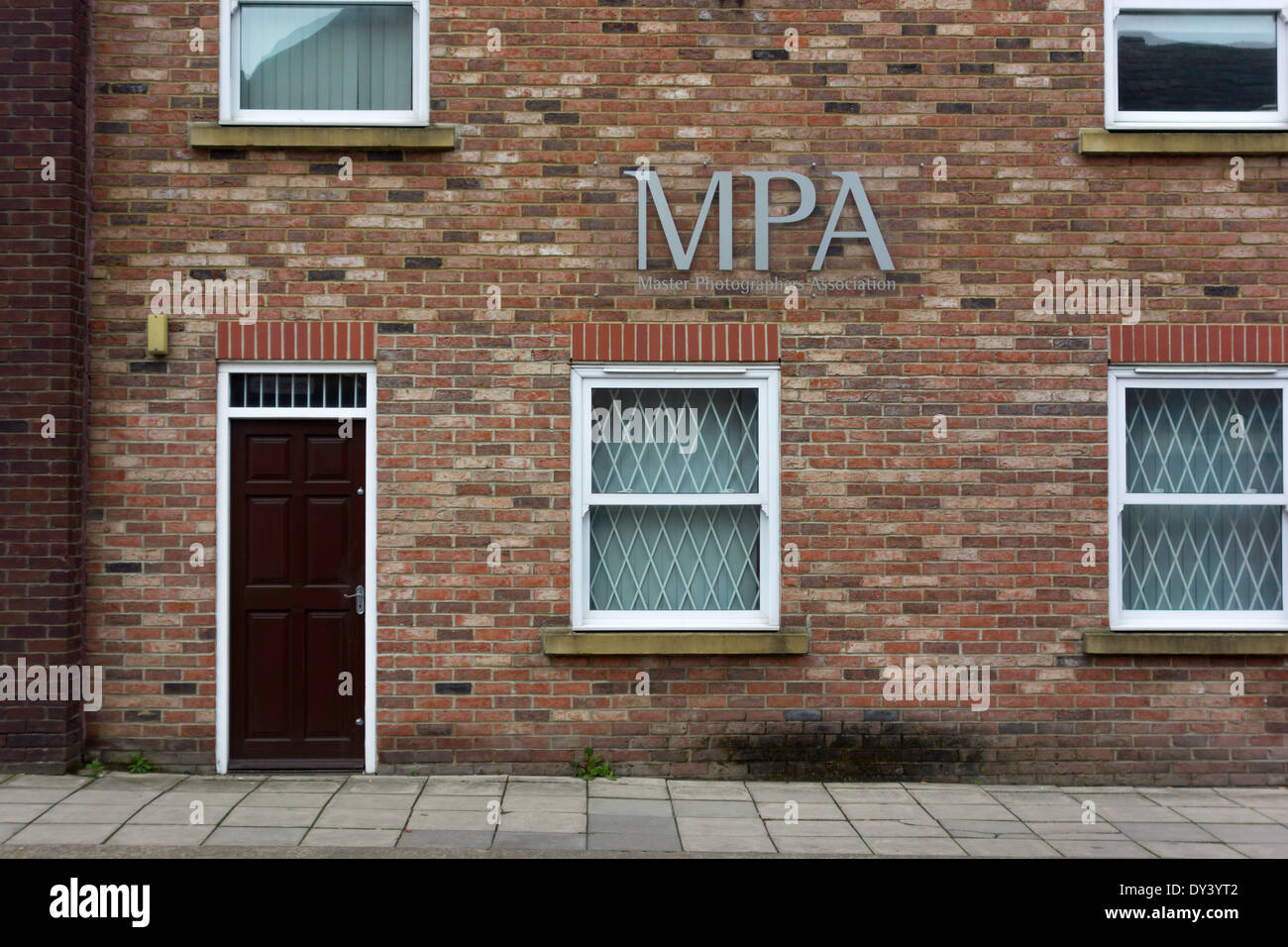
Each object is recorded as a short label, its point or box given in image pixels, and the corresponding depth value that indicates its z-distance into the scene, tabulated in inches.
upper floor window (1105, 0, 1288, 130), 329.4
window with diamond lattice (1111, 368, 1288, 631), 326.3
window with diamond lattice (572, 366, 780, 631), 322.7
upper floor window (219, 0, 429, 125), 323.3
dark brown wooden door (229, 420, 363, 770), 316.2
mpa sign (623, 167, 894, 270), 317.1
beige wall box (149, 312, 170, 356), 310.0
